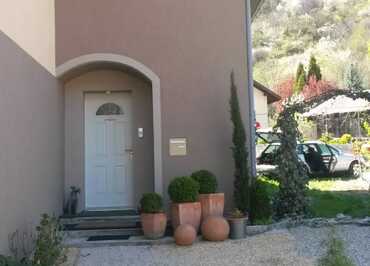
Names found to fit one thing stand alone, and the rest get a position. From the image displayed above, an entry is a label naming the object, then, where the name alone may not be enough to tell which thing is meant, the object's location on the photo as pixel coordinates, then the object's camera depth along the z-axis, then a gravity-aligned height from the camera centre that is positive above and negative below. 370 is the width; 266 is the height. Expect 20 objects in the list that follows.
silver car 16.83 -0.27
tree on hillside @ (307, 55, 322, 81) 35.38 +5.98
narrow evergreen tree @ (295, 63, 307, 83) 35.65 +5.91
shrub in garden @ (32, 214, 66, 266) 5.86 -1.09
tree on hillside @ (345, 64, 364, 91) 36.47 +5.90
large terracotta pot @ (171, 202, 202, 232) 8.05 -0.99
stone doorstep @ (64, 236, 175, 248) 7.82 -1.40
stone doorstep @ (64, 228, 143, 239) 8.39 -1.32
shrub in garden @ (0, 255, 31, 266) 4.93 -1.07
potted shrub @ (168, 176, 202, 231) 8.05 -0.81
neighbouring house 28.48 +3.18
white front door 9.83 +0.10
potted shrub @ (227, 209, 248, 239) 8.05 -1.20
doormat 8.16 -1.38
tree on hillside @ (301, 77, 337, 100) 33.29 +4.58
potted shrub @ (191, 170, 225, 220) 8.34 -0.71
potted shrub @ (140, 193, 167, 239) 7.99 -1.03
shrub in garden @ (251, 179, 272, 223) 8.61 -0.91
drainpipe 9.21 +0.91
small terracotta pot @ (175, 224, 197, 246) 7.62 -1.28
